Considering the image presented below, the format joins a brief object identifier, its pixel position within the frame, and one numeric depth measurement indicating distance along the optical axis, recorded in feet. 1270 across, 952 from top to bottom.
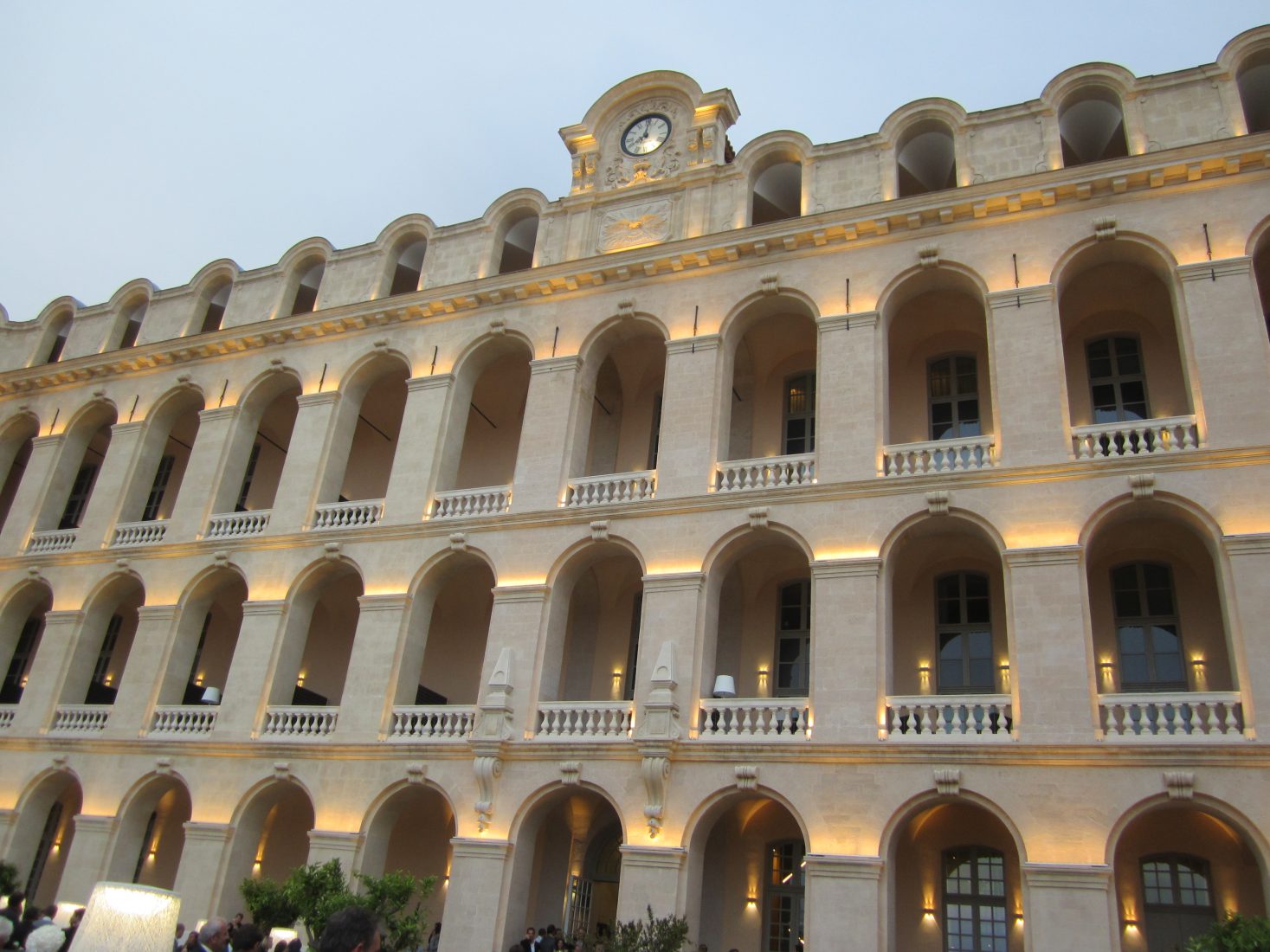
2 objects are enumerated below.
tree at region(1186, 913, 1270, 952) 44.14
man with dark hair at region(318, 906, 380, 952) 17.11
